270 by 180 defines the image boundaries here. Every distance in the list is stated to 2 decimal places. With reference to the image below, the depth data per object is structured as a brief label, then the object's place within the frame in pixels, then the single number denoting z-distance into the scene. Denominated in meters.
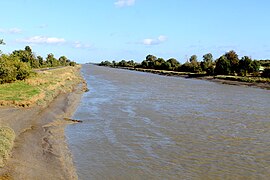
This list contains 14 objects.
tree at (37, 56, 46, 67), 102.11
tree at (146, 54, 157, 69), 157.88
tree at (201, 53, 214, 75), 84.56
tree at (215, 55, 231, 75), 77.51
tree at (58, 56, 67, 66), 166.32
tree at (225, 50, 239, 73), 76.93
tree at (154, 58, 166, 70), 141.57
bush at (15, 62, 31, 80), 38.09
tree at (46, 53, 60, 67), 120.32
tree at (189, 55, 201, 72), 101.66
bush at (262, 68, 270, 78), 65.25
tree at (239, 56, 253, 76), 71.06
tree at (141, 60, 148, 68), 167.25
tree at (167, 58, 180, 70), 127.84
